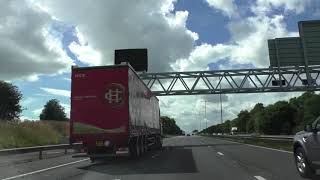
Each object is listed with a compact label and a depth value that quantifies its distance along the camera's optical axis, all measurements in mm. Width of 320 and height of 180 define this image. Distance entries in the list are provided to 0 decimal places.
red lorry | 10978
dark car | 6615
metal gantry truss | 28716
